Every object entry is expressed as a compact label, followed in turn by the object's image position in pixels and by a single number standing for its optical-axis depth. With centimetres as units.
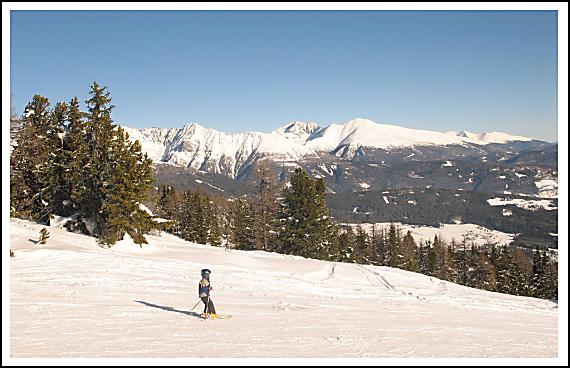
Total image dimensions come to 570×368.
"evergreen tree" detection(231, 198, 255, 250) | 6294
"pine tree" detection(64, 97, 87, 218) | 3322
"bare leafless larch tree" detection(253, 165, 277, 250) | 5250
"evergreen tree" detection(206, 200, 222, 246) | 7088
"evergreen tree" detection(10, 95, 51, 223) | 3055
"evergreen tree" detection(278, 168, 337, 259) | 5109
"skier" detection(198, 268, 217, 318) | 1329
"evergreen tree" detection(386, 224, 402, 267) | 7712
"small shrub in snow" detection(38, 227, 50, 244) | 2594
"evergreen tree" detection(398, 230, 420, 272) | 7631
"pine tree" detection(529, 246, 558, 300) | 6275
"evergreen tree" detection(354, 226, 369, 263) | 7494
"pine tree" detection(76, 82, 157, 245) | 3112
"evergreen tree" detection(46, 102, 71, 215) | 3434
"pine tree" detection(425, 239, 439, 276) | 8262
